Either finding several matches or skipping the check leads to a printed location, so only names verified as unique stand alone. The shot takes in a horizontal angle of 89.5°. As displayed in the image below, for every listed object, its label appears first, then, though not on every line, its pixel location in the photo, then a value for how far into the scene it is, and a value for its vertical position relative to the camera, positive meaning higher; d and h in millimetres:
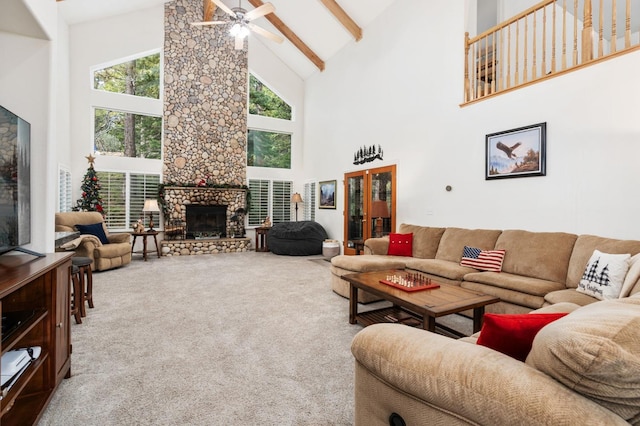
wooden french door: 6051 +128
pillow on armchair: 5559 -364
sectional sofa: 766 -470
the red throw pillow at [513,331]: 1104 -415
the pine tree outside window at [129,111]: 7148 +2250
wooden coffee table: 2396 -713
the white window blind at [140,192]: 7430 +417
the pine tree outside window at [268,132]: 8935 +2216
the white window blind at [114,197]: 7109 +278
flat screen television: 1834 +164
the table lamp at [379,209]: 5449 +25
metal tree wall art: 6453 +1179
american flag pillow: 3713 -568
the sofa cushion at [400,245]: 4770 -502
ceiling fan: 5086 +3157
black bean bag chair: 7590 -673
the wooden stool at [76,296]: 3098 -854
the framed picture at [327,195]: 7906 +411
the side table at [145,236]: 6646 -568
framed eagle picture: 3852 +754
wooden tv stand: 1646 -636
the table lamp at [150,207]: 7020 +59
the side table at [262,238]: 8227 -733
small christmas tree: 6578 +316
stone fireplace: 7773 +2115
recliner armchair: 5121 -569
